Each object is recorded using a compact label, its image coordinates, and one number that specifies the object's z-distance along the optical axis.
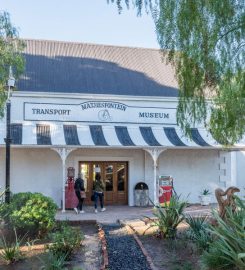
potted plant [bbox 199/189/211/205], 18.66
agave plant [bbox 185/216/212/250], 7.57
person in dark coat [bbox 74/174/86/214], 15.51
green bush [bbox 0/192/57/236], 9.78
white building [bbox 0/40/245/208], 17.69
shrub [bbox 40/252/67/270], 7.15
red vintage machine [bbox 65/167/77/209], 16.73
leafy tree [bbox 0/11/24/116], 9.32
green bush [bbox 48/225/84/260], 8.20
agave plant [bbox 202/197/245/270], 5.40
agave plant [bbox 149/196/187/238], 9.24
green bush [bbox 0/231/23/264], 8.10
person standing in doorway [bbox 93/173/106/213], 15.62
